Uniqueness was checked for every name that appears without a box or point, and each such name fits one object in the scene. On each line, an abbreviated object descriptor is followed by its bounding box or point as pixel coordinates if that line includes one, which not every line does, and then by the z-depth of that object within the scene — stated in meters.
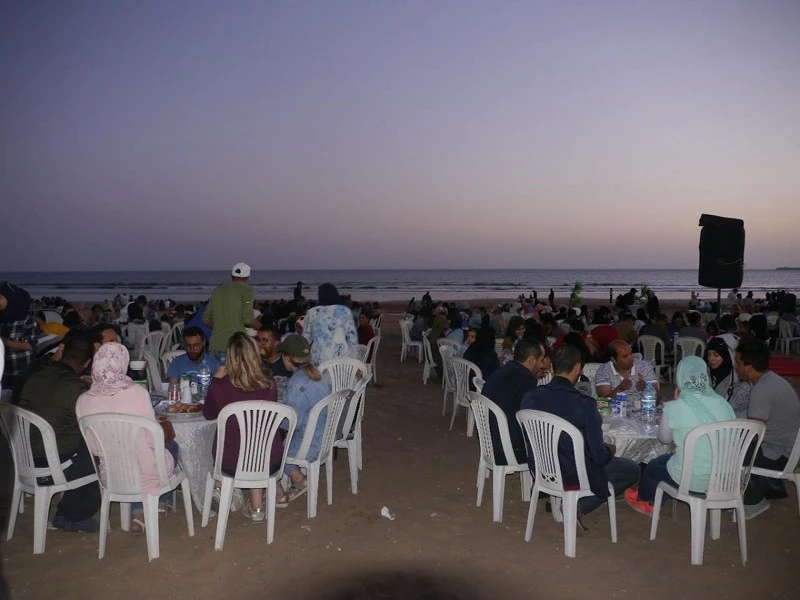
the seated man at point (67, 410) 3.73
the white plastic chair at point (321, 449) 4.13
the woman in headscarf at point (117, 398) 3.50
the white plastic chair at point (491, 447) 4.09
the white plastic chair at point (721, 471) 3.38
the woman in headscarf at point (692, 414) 3.49
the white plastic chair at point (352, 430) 4.65
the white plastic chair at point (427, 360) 9.23
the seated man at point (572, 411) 3.56
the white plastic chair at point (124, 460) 3.40
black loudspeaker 9.39
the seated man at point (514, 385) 4.20
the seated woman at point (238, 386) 3.76
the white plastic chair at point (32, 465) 3.61
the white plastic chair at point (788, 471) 3.90
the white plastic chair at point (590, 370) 5.85
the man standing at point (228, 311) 6.03
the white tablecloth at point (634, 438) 3.94
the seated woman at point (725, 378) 4.41
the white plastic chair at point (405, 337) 11.59
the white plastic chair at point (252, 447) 3.65
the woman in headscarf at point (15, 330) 5.02
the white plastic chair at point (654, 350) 8.74
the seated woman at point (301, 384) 4.27
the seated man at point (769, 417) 3.98
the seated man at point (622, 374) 4.96
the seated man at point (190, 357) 4.89
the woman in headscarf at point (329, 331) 5.81
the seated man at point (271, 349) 5.52
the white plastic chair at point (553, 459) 3.53
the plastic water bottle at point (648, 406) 4.30
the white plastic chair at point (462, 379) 6.27
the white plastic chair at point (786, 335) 12.66
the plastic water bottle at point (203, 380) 4.64
